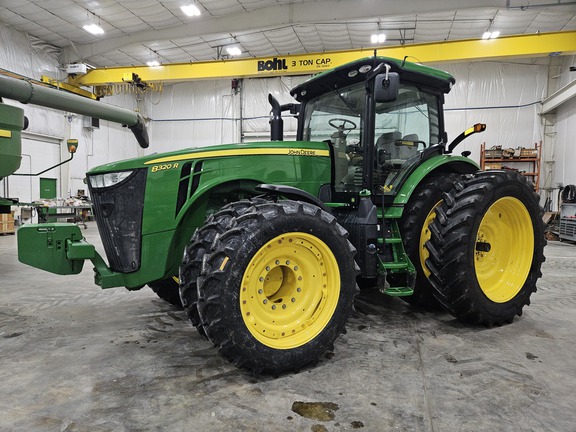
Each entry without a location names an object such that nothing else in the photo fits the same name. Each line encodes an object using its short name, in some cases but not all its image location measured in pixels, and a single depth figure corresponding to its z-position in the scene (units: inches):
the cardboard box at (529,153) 530.0
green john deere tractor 96.2
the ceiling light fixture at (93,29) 464.8
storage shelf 531.8
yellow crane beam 364.2
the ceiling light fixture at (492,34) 478.6
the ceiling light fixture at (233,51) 557.3
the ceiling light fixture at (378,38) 509.3
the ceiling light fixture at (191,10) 425.7
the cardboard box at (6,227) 419.8
